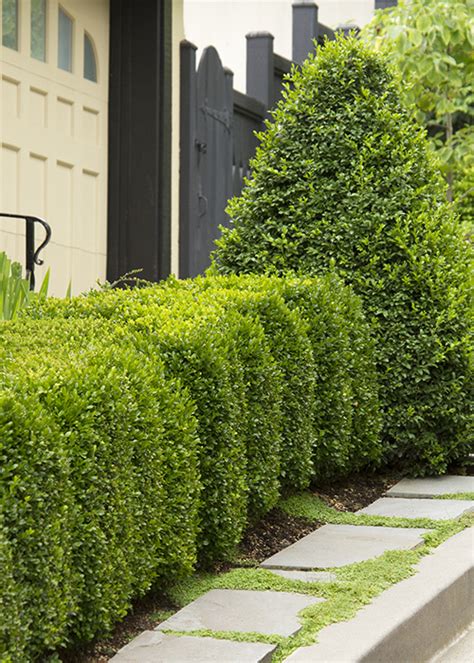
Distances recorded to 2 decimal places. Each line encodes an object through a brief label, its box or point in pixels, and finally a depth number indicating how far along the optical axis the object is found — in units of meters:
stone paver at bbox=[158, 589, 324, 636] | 5.75
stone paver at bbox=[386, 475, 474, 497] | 9.24
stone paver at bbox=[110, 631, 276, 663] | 5.27
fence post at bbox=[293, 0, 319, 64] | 19.92
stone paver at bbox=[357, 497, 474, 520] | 8.42
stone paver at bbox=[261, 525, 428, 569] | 7.10
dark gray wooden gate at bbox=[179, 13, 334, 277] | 15.26
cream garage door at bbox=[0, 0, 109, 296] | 12.65
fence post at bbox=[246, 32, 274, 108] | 18.37
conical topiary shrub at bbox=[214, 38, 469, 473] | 9.53
